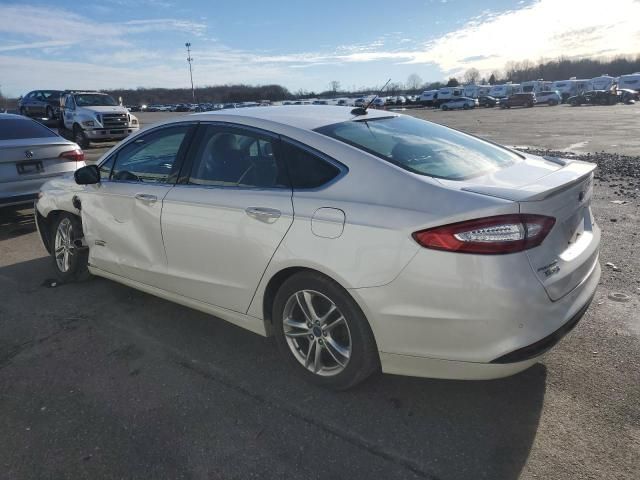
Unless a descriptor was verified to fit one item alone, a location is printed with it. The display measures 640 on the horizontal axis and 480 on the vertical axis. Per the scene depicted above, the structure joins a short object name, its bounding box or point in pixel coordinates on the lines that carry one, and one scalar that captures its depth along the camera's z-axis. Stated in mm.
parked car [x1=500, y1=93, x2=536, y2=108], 52125
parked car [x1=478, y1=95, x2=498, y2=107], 56750
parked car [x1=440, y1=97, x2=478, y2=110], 55000
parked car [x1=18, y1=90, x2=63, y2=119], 25922
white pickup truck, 18000
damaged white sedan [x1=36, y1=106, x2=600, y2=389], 2334
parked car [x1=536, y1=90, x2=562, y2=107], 55219
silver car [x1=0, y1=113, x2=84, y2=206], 6730
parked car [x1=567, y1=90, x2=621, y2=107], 50844
